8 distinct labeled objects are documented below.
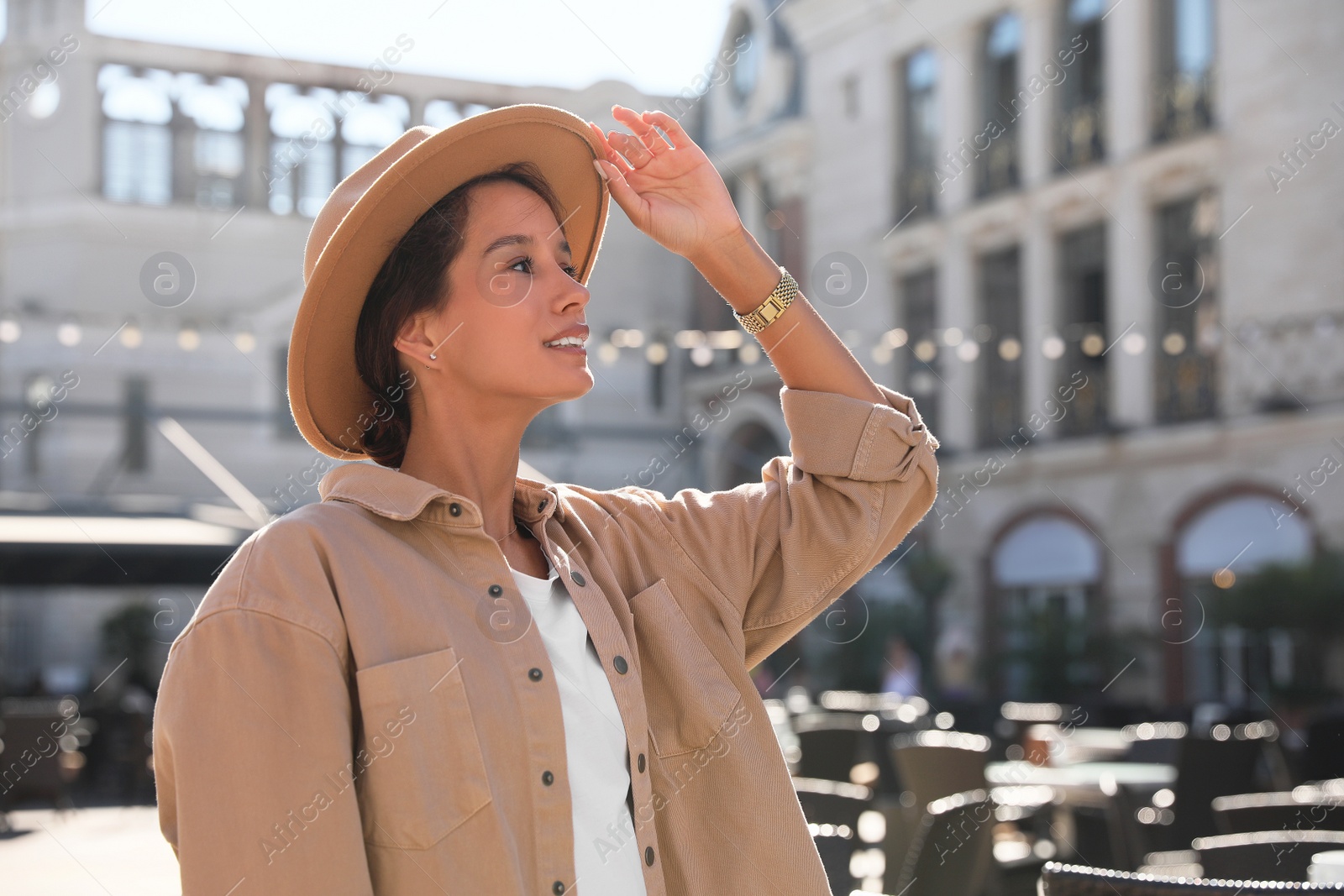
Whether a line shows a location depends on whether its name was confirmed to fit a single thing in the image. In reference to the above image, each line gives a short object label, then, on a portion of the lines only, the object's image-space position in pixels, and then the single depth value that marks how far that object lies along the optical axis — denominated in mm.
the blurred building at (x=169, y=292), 21219
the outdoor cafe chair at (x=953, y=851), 3455
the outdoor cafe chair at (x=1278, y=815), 4012
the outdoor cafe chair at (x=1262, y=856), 3201
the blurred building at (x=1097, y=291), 13938
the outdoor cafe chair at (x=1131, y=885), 2453
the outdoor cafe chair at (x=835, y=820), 3291
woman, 1283
